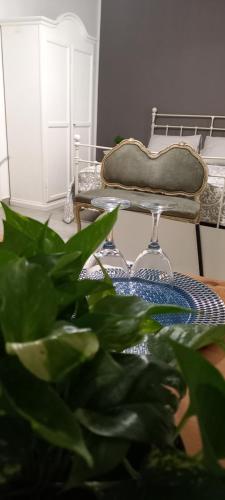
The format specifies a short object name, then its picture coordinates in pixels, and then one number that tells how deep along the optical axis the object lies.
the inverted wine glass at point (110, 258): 0.95
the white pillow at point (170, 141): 4.18
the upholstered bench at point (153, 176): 2.63
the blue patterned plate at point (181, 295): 0.77
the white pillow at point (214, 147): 3.98
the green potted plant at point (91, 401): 0.22
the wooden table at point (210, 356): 0.46
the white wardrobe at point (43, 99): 3.43
